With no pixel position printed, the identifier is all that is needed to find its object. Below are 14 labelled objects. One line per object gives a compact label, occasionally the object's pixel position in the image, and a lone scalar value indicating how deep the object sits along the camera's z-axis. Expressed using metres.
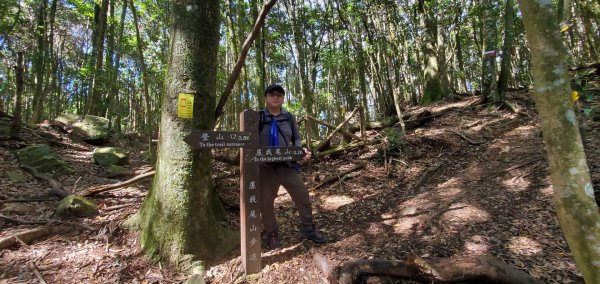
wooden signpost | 3.60
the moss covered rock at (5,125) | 8.84
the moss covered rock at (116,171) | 7.68
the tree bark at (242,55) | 4.39
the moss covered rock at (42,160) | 7.13
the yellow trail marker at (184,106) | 3.91
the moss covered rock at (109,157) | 8.70
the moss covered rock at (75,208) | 4.51
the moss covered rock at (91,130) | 12.09
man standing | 4.18
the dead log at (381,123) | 10.15
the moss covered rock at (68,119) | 13.00
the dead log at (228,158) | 6.07
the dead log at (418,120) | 9.76
